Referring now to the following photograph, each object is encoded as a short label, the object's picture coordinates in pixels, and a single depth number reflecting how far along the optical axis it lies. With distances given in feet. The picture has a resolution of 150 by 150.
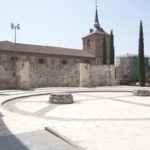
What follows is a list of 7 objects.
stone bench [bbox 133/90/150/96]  36.55
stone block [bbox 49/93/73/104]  28.00
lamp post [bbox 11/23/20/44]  73.81
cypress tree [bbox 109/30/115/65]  77.00
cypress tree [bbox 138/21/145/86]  67.31
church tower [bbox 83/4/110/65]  89.56
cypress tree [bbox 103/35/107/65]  81.07
